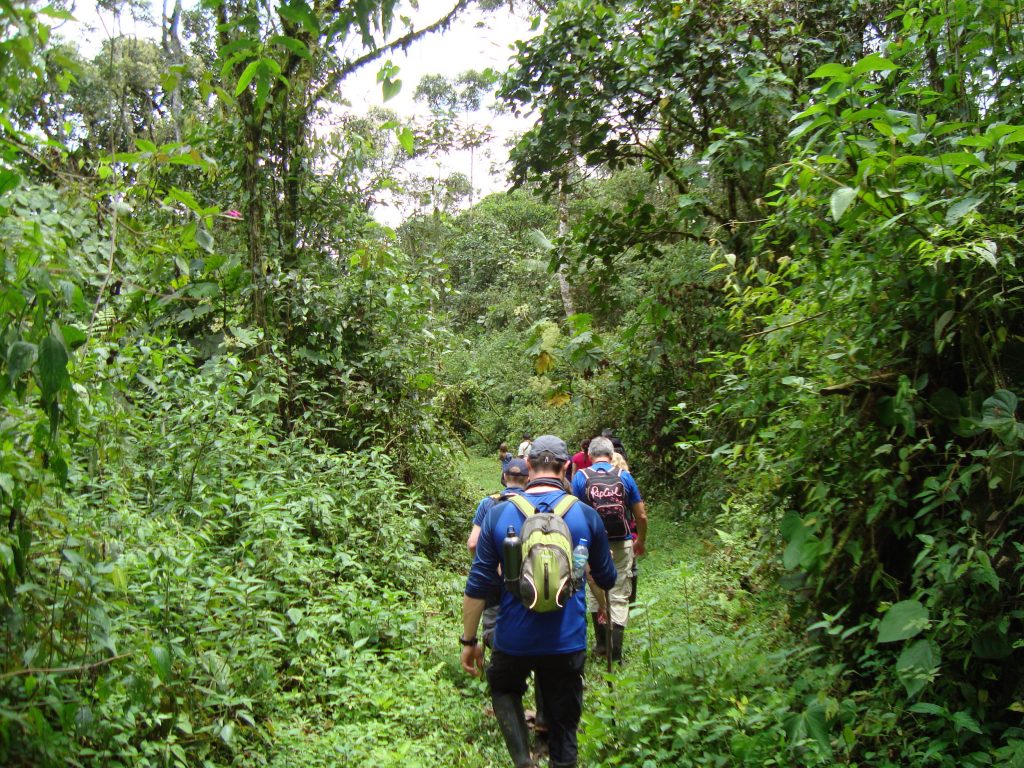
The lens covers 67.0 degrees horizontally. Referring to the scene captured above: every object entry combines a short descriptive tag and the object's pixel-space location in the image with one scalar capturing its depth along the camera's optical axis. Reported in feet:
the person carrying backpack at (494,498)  17.66
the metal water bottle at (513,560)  11.70
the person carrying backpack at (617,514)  19.76
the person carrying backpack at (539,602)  11.60
